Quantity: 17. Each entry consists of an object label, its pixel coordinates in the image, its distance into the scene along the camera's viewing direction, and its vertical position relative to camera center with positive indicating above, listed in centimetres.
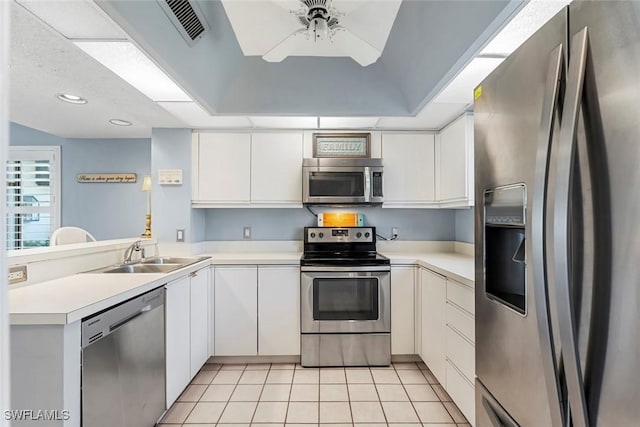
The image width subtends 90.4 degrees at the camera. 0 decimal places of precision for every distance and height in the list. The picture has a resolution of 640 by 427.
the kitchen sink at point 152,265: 222 -35
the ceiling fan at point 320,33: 146 +95
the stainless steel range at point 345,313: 263 -78
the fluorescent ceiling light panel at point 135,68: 157 +85
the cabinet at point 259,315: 269 -81
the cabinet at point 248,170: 296 +46
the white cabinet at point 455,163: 245 +46
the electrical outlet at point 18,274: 158 -27
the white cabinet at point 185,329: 197 -77
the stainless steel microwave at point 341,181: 288 +35
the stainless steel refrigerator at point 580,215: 58 +1
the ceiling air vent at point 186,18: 170 +116
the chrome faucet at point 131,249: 240 -23
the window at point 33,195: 393 +31
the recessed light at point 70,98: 229 +90
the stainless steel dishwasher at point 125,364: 129 -68
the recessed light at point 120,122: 299 +94
